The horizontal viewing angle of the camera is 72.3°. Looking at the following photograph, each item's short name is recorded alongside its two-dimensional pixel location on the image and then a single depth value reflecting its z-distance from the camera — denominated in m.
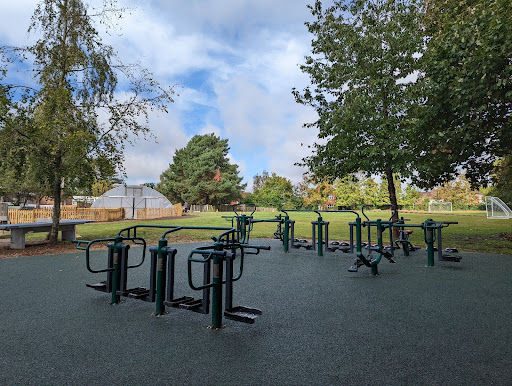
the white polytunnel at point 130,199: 31.81
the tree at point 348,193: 46.91
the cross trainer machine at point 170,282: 3.54
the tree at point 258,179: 93.61
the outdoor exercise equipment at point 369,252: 6.47
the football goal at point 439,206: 50.64
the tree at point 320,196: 46.29
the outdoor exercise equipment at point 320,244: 9.08
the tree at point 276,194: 50.07
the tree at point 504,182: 15.32
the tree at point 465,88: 8.95
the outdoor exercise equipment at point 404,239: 8.92
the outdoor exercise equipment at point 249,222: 9.71
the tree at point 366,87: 10.95
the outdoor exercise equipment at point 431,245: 7.47
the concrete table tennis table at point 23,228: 9.48
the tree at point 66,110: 9.89
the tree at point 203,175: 47.70
